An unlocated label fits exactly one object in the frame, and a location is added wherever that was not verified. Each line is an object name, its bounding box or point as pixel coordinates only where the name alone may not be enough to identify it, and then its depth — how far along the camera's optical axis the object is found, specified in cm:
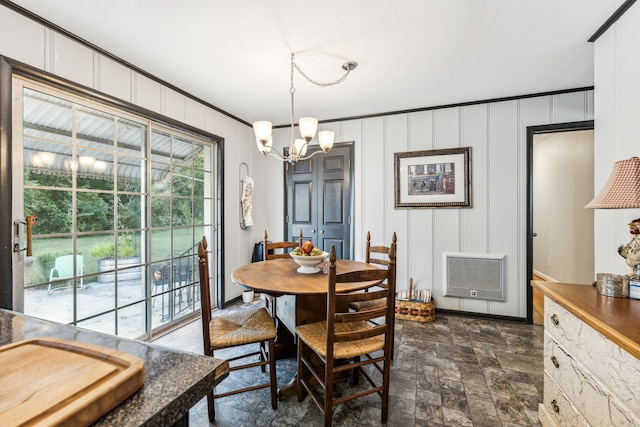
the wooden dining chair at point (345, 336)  150
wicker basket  316
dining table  177
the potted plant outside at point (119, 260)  234
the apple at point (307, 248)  223
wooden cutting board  47
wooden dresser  100
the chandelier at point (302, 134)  219
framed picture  334
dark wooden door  389
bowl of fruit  214
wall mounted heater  321
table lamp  136
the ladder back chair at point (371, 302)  235
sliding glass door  195
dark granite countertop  53
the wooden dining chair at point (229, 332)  170
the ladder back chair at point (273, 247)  281
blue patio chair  205
